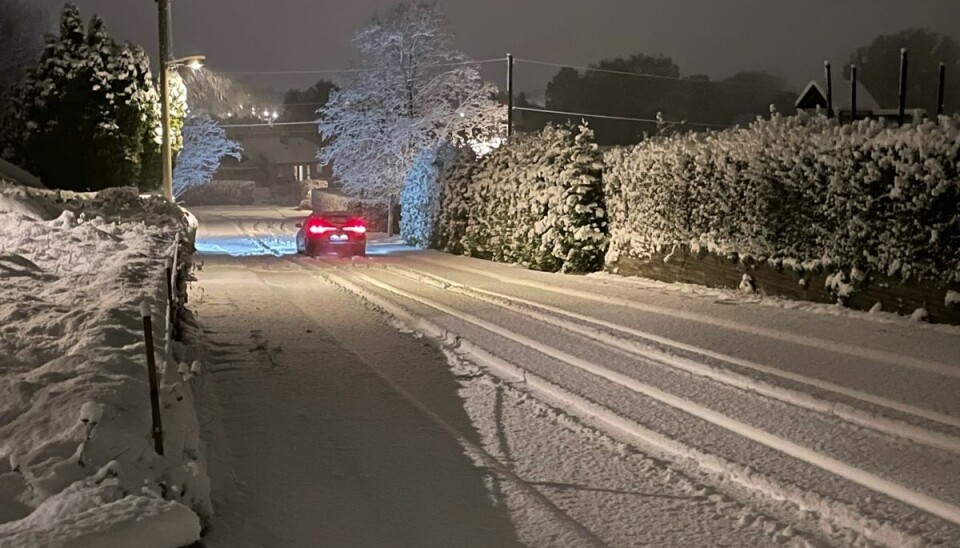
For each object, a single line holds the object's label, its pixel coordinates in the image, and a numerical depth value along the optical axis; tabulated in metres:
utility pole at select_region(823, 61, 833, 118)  18.78
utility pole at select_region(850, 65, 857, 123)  17.38
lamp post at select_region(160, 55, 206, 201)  23.41
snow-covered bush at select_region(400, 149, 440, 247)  29.80
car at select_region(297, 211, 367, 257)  25.00
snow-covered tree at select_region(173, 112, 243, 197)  51.72
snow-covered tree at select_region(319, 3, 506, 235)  39.00
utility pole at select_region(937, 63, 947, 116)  17.30
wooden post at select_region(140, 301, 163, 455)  4.74
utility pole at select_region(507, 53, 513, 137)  36.69
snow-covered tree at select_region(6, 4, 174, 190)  24.50
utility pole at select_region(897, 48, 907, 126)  16.73
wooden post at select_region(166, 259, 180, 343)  8.56
